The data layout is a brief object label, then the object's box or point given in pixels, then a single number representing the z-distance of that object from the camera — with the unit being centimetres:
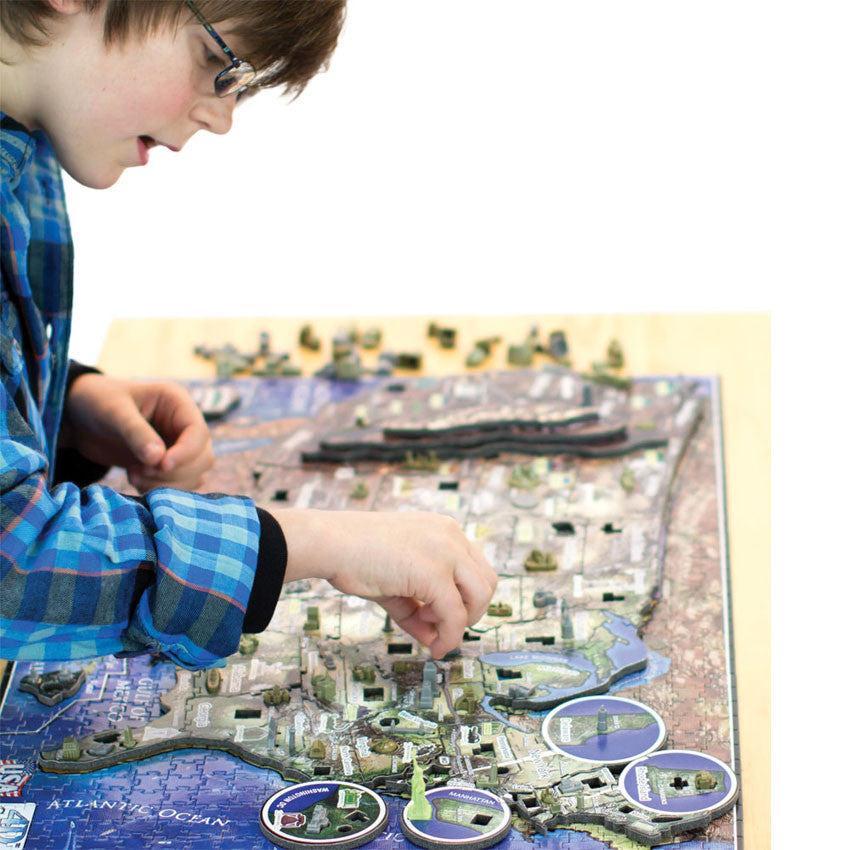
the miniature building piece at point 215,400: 190
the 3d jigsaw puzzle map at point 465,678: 146
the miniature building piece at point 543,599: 163
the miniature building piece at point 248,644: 159
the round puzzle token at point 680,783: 145
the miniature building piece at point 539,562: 167
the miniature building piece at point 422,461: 181
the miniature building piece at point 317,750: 149
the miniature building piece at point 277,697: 154
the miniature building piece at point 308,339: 202
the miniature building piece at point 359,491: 178
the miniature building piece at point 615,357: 196
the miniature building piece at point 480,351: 198
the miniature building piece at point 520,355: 198
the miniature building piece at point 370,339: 202
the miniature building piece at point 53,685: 155
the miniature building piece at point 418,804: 145
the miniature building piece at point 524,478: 177
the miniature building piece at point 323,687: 154
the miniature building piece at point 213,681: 155
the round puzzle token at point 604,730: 149
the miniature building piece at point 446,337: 202
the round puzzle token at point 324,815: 143
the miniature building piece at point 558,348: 198
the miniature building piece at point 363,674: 156
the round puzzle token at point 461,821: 143
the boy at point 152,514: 142
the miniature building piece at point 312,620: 161
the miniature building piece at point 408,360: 197
